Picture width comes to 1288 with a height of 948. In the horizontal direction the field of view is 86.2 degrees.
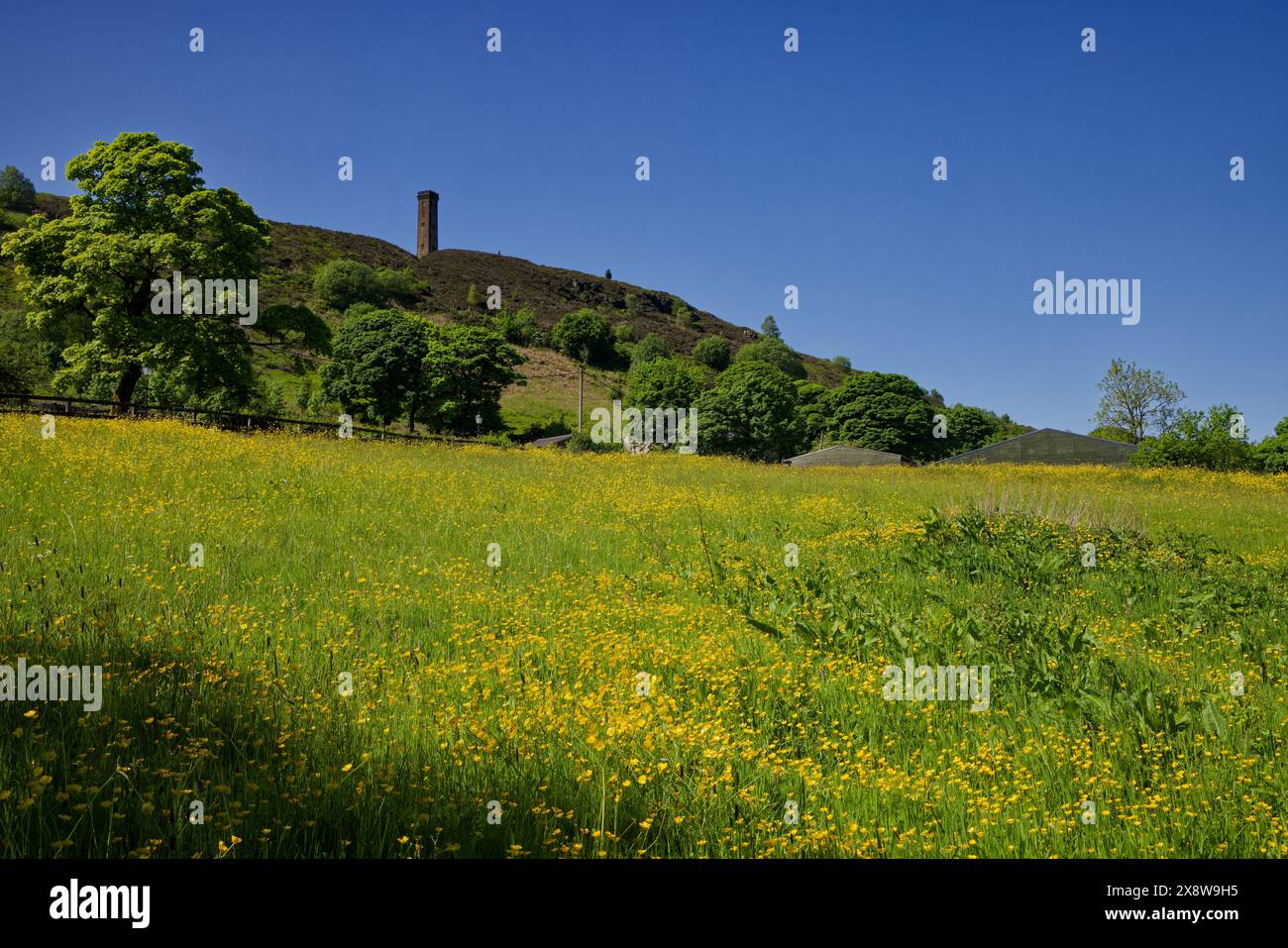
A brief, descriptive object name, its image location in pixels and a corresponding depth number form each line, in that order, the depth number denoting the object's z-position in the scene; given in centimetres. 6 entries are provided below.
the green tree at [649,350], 11081
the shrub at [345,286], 10488
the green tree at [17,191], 10262
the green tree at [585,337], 11038
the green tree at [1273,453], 6436
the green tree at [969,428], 10156
